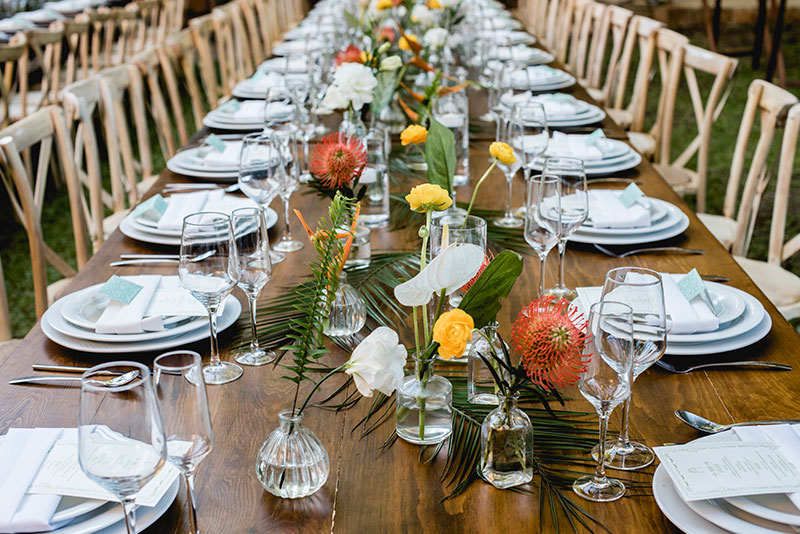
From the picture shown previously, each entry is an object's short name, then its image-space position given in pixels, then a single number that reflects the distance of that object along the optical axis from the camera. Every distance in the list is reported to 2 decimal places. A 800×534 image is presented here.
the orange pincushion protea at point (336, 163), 1.46
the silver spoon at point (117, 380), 0.79
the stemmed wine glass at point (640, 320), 0.99
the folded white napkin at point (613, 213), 1.78
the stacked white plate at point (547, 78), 3.27
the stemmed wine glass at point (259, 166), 1.66
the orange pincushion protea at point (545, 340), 0.91
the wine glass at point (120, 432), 0.78
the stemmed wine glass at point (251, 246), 1.25
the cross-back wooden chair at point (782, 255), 2.23
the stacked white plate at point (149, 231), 1.77
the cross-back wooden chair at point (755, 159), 2.42
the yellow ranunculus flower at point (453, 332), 0.90
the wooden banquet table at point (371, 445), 0.96
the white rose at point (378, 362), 0.94
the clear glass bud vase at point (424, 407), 1.06
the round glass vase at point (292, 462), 0.98
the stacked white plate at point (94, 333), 1.32
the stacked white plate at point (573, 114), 2.70
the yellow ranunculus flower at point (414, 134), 1.60
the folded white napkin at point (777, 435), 1.02
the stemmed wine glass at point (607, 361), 0.92
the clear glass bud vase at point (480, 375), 1.14
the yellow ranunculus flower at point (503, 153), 1.42
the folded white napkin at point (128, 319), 1.34
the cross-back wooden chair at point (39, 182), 2.09
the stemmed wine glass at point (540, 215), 1.42
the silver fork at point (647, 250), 1.72
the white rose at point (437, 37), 3.03
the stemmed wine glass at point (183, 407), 0.83
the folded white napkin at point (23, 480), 0.92
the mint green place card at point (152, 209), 1.85
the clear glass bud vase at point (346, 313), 1.37
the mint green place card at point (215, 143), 2.35
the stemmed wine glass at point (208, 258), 1.21
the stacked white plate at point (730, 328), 1.30
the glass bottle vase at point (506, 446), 0.97
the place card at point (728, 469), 0.94
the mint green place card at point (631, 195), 1.86
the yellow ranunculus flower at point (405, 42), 2.63
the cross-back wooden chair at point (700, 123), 2.94
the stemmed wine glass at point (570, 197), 1.48
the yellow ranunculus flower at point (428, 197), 1.17
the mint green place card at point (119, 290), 1.40
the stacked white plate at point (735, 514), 0.91
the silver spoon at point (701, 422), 1.10
